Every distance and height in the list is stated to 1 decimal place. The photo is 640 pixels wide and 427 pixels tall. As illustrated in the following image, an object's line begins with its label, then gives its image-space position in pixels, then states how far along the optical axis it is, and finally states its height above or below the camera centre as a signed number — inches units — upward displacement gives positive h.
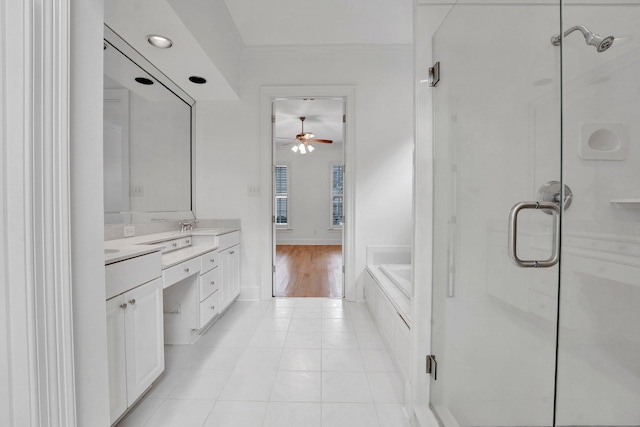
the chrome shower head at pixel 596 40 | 43.7 +25.0
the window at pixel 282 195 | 312.7 +12.8
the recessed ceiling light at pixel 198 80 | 106.4 +46.5
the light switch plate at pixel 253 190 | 127.4 +7.4
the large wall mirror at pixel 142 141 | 77.4 +21.1
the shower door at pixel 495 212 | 40.5 -0.8
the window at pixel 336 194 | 311.4 +13.9
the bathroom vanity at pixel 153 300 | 50.1 -21.6
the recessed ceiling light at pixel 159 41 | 80.9 +46.5
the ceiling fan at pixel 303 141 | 215.0 +49.2
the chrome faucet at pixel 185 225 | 109.8 -7.1
